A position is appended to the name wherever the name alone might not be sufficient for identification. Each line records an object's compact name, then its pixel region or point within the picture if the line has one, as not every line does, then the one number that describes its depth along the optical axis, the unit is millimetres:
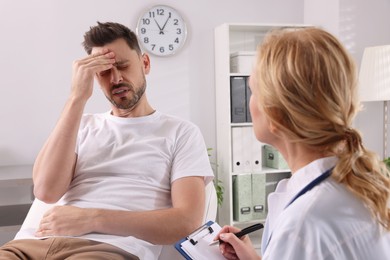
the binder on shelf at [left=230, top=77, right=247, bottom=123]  3109
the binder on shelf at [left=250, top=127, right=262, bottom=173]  3178
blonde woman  717
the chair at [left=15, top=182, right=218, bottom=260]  1576
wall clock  3166
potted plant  3121
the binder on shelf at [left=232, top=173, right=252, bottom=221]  3160
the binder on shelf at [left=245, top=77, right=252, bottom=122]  3143
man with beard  1395
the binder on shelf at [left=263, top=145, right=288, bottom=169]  3258
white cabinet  3119
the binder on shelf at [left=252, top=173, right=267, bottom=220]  3201
